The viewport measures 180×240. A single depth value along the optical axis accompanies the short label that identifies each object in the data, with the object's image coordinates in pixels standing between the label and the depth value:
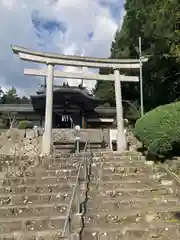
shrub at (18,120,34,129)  13.66
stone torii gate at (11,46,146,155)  8.40
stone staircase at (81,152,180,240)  3.09
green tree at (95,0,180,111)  7.66
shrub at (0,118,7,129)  15.84
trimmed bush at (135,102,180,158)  5.12
